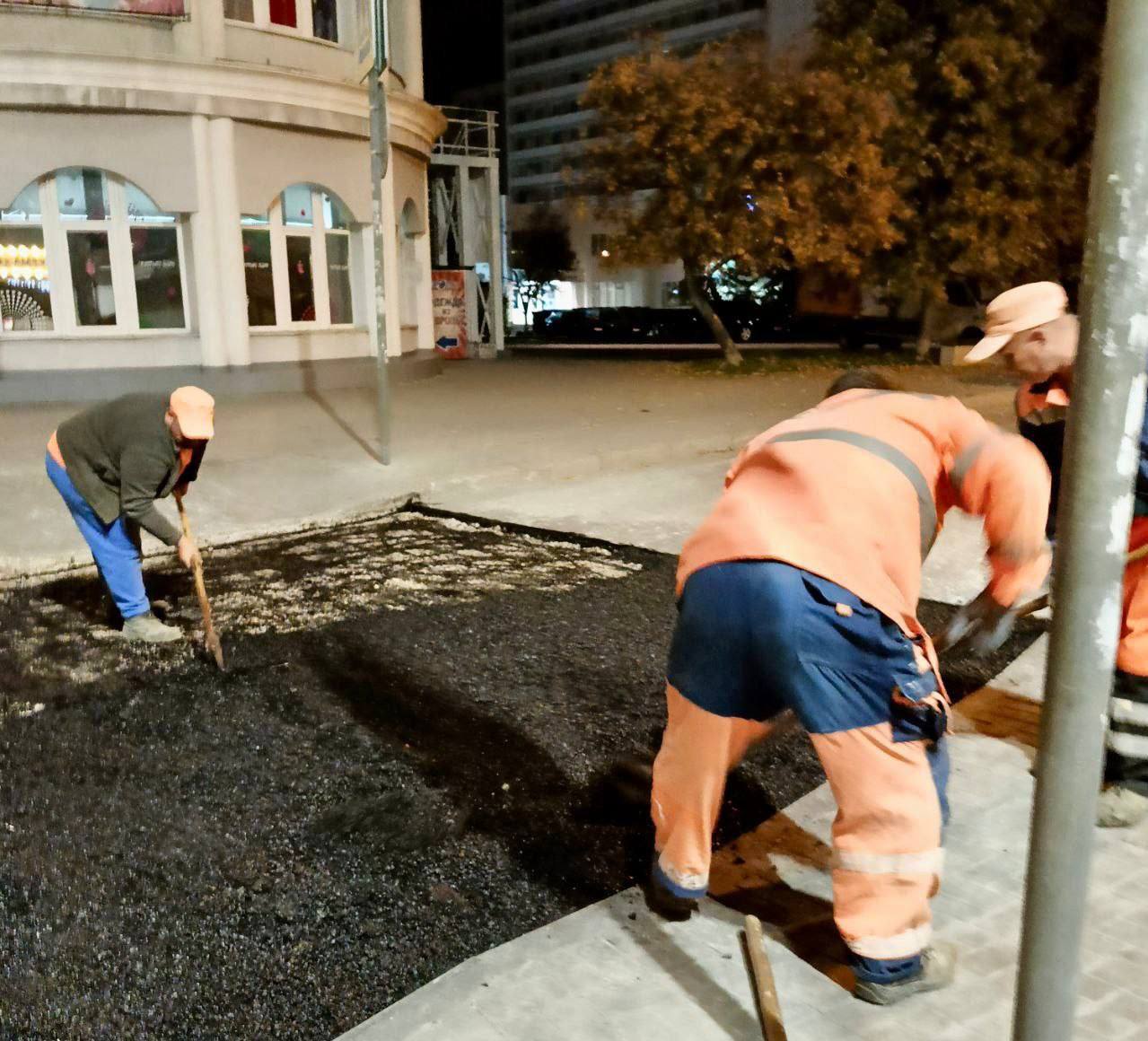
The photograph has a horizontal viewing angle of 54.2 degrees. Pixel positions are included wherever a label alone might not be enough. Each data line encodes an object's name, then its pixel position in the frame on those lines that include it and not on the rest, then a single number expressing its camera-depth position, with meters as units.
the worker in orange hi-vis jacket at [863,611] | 2.46
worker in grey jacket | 4.99
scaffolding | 24.83
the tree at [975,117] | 22.55
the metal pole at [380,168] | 9.02
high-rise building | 98.88
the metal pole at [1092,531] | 1.45
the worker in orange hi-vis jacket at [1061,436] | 3.36
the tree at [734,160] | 19.61
